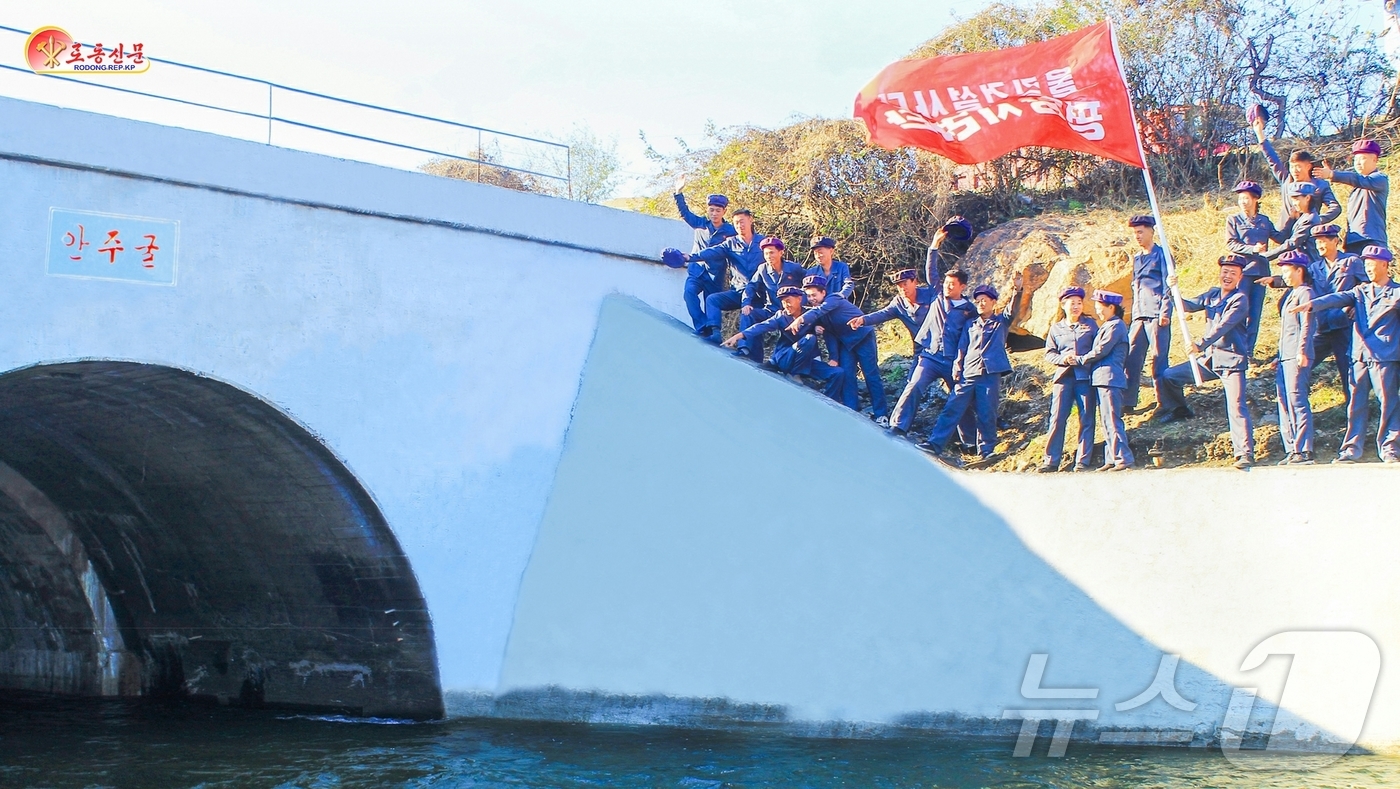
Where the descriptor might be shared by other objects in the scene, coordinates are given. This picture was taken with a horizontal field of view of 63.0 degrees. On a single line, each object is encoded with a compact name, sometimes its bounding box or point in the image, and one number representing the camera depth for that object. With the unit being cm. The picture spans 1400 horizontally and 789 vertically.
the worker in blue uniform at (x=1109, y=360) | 827
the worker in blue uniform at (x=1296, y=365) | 741
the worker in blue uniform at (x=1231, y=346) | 751
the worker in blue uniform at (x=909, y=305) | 995
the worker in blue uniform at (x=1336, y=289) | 775
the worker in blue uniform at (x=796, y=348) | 997
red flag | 936
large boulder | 1144
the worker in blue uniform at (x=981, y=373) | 916
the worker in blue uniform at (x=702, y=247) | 1051
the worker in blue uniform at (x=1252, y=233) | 857
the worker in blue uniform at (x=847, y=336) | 988
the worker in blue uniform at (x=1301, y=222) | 845
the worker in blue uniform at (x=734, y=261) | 1044
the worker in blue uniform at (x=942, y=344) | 945
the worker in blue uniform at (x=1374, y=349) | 730
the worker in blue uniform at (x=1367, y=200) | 847
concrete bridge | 716
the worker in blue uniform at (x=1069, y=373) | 851
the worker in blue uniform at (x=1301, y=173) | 843
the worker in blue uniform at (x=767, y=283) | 1024
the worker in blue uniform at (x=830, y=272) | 1008
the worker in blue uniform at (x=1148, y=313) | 879
